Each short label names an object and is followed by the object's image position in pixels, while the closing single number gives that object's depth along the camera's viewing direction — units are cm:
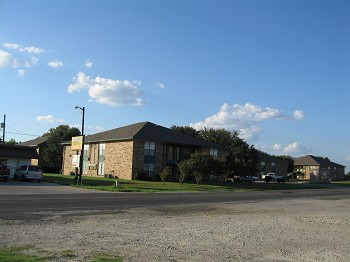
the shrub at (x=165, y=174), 4581
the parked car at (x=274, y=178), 7712
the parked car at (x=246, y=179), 7248
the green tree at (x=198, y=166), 4725
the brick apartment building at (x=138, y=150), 5408
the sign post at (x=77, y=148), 3947
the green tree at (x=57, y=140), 8144
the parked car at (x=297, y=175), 11256
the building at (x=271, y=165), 9481
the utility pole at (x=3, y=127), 6881
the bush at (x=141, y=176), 5291
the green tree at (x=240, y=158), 5803
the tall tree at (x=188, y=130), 9419
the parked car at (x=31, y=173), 4203
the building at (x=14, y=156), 4784
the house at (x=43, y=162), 7731
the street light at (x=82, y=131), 3903
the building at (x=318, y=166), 10909
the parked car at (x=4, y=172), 4016
